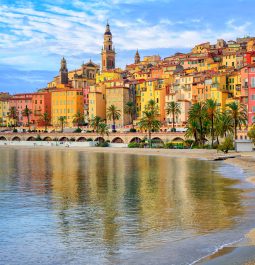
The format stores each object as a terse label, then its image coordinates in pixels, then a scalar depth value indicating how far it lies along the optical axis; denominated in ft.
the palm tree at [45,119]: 496.19
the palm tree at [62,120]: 465.06
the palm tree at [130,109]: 450.71
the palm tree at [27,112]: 518.78
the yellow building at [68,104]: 506.48
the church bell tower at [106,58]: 652.89
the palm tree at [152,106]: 399.85
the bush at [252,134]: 239.09
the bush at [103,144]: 375.45
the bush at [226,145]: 256.32
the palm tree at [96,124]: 401.96
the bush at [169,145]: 322.63
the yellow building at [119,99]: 461.37
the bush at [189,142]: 317.22
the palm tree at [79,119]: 483.10
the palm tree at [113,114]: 439.63
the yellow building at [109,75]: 550.36
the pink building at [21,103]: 555.69
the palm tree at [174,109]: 378.12
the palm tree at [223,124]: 286.25
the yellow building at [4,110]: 589.03
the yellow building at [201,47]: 562.87
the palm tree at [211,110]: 282.56
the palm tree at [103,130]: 384.27
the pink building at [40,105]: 537.65
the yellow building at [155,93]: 434.14
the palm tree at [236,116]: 277.13
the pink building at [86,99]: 497.46
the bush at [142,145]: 348.47
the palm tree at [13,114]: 549.13
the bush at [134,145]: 351.25
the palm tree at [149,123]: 345.68
